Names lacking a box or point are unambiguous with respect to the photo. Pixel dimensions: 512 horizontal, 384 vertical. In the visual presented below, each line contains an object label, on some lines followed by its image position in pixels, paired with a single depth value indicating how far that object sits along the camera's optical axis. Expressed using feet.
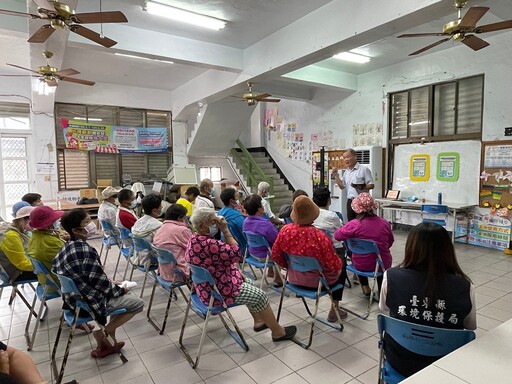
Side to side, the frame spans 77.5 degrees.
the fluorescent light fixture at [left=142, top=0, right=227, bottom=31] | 13.05
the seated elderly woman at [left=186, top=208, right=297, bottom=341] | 7.42
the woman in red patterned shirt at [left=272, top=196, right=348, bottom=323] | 8.07
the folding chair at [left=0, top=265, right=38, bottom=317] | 9.32
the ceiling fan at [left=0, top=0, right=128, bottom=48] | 8.88
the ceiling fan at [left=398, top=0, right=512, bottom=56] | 8.82
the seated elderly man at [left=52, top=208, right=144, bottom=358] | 6.99
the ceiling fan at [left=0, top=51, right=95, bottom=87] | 13.58
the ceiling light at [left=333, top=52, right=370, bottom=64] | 19.50
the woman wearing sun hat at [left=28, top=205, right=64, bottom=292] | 7.93
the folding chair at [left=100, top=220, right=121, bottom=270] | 13.79
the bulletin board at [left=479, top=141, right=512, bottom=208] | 16.53
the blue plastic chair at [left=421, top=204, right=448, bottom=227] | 17.21
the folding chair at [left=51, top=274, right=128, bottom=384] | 6.82
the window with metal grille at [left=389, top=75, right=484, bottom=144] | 18.20
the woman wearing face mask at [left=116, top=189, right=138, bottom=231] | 12.48
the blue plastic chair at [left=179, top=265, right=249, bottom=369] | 7.25
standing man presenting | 15.11
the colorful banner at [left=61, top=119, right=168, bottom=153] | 26.35
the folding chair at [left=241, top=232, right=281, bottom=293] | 10.65
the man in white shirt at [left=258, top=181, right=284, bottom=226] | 13.67
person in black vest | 4.75
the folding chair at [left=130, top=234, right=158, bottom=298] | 10.36
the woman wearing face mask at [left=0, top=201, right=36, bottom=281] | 9.20
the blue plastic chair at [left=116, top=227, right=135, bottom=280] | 12.37
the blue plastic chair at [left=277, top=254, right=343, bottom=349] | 7.95
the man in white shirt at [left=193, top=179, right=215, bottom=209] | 14.49
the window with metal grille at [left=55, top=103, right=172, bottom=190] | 26.53
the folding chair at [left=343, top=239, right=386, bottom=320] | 9.29
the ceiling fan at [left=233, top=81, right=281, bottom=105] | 18.26
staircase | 29.76
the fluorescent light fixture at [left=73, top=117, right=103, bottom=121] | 26.86
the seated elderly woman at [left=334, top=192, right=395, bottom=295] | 9.54
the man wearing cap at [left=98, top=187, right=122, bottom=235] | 13.94
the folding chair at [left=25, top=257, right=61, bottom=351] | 7.86
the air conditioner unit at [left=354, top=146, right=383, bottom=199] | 22.29
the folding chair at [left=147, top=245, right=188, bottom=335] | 8.80
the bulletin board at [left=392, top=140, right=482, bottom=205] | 18.11
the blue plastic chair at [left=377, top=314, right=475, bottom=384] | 4.42
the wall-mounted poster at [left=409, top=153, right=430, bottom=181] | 20.31
